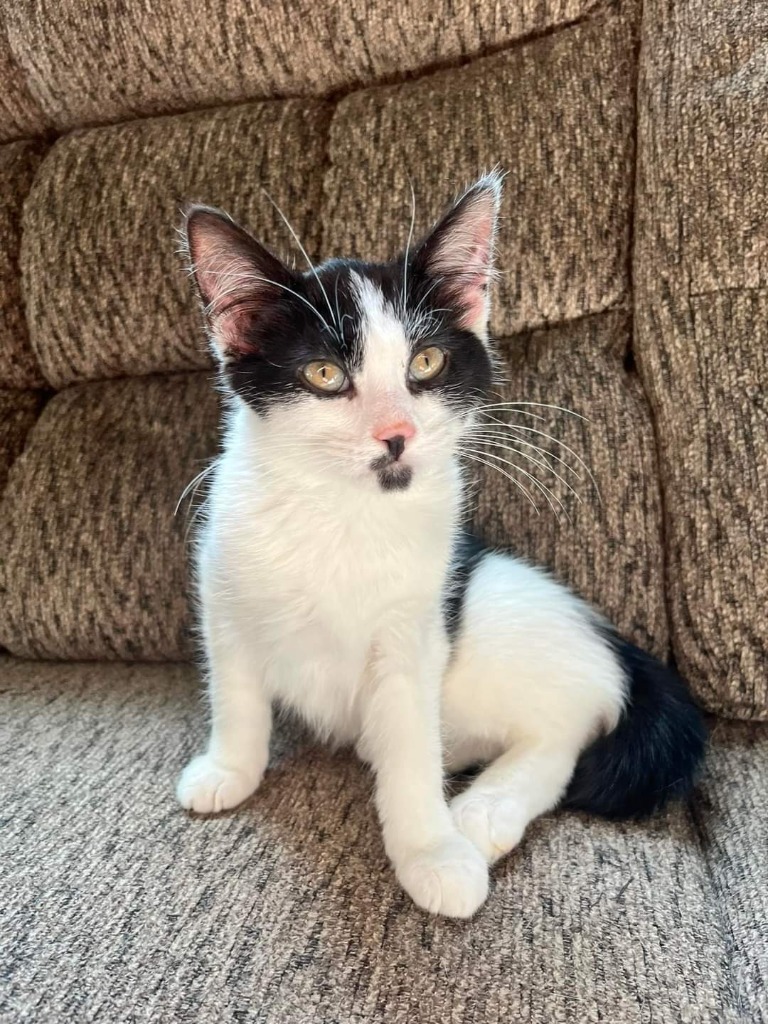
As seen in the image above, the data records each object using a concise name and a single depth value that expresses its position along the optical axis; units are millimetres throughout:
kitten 270
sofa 234
